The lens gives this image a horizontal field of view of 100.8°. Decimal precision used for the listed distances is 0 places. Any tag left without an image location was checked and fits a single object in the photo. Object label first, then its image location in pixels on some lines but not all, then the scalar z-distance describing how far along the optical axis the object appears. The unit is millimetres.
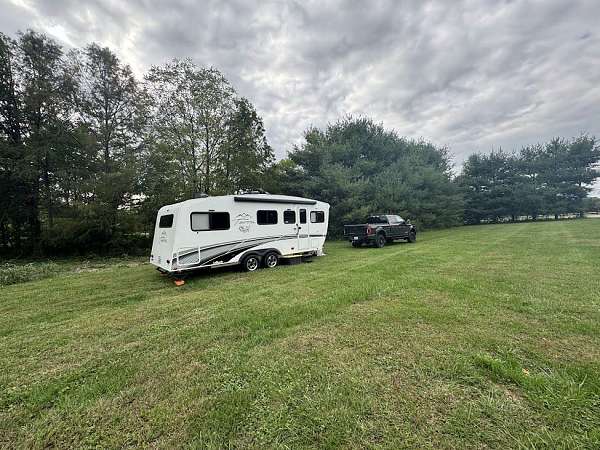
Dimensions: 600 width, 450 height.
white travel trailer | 6848
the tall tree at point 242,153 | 16484
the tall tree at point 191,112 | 14938
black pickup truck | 12586
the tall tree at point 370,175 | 17516
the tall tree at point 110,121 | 13422
